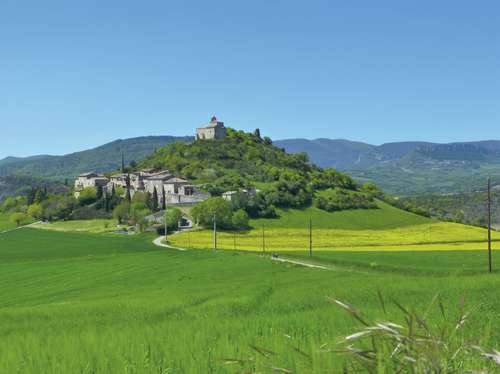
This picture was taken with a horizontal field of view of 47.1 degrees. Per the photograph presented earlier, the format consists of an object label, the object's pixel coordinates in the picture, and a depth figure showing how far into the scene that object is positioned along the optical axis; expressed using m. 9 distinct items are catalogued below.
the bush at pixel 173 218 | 132.75
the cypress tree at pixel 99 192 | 168.00
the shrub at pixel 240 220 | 133.27
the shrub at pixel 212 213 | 133.06
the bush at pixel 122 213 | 148.69
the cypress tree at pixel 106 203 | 160.25
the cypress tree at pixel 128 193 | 161.11
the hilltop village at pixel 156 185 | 163.11
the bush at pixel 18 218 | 158.12
